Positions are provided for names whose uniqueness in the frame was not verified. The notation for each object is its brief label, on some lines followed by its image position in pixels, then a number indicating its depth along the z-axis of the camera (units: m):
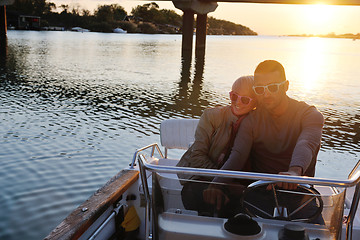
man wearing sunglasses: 3.42
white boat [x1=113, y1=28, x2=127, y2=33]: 135.62
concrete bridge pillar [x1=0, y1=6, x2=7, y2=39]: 45.19
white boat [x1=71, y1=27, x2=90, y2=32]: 126.76
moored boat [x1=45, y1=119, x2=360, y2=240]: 2.09
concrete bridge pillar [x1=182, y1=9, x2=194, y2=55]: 32.59
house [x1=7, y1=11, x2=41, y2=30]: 103.97
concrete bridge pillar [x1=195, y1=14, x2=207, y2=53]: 34.59
